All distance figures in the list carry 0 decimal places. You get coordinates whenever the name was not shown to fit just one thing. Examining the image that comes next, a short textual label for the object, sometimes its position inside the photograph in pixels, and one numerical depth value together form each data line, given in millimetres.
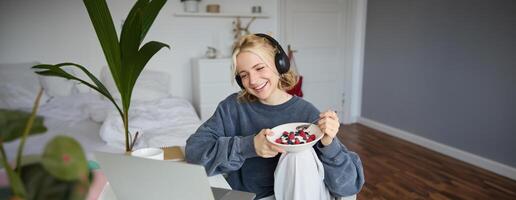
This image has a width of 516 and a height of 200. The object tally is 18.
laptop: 496
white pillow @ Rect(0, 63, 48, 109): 2262
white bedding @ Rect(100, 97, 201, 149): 1795
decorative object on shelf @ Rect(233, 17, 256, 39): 3523
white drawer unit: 3115
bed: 1822
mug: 963
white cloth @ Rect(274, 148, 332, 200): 864
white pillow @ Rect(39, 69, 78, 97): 2523
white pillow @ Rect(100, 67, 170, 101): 2666
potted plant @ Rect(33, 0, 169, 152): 883
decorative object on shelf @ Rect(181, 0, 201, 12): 3172
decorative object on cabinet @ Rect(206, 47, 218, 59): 3330
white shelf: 3215
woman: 896
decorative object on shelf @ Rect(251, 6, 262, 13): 3516
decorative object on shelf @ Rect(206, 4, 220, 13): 3284
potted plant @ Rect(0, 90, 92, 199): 196
